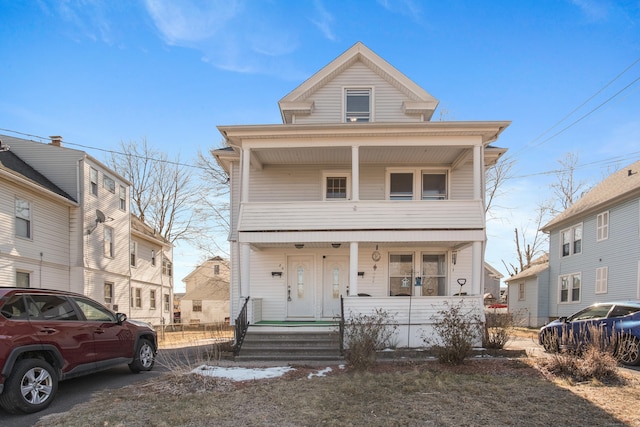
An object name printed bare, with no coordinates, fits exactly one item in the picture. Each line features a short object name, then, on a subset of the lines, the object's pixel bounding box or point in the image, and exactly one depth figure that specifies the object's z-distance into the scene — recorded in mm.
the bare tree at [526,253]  36562
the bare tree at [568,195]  30859
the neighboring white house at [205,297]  37875
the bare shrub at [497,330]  9672
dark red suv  5344
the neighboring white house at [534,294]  22359
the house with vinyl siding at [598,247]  15664
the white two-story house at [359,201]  10758
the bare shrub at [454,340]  7969
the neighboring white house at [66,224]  13375
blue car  8211
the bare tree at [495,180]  27289
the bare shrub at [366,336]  7797
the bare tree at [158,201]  30875
